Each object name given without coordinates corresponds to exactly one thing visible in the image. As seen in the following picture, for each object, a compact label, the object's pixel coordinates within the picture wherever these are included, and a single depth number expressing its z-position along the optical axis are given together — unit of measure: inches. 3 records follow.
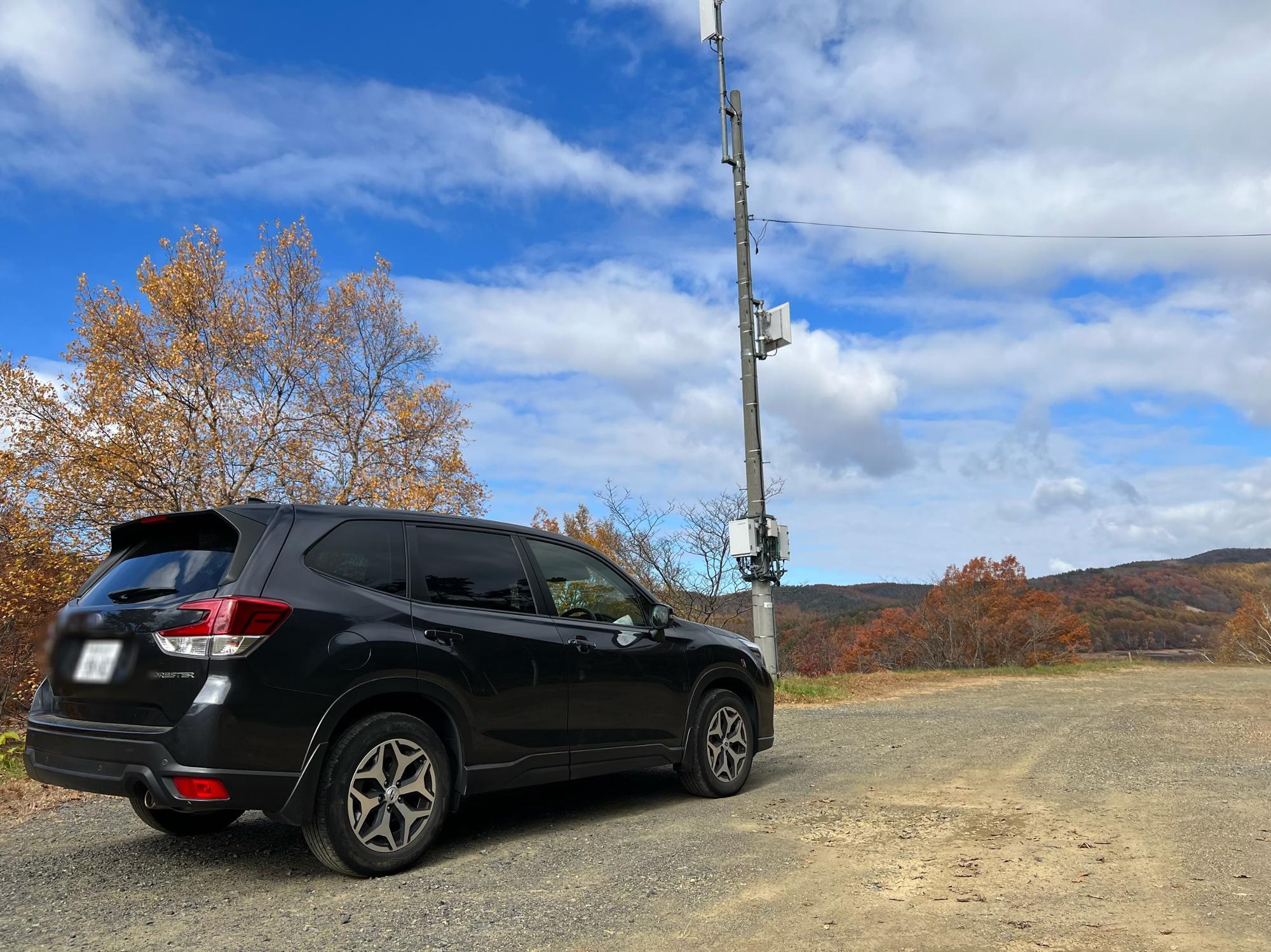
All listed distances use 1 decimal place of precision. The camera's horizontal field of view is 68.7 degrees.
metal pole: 535.2
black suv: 158.6
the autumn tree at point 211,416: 836.6
